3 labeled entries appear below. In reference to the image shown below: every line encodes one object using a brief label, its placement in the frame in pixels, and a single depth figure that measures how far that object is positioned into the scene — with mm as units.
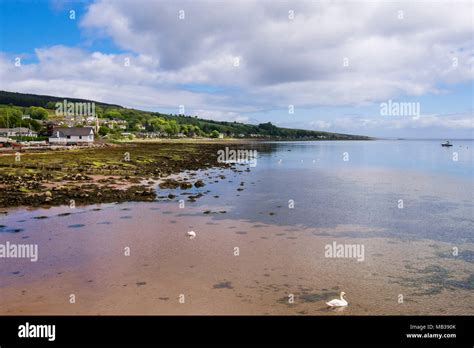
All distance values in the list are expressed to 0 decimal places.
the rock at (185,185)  38406
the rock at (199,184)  40406
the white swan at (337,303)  12380
